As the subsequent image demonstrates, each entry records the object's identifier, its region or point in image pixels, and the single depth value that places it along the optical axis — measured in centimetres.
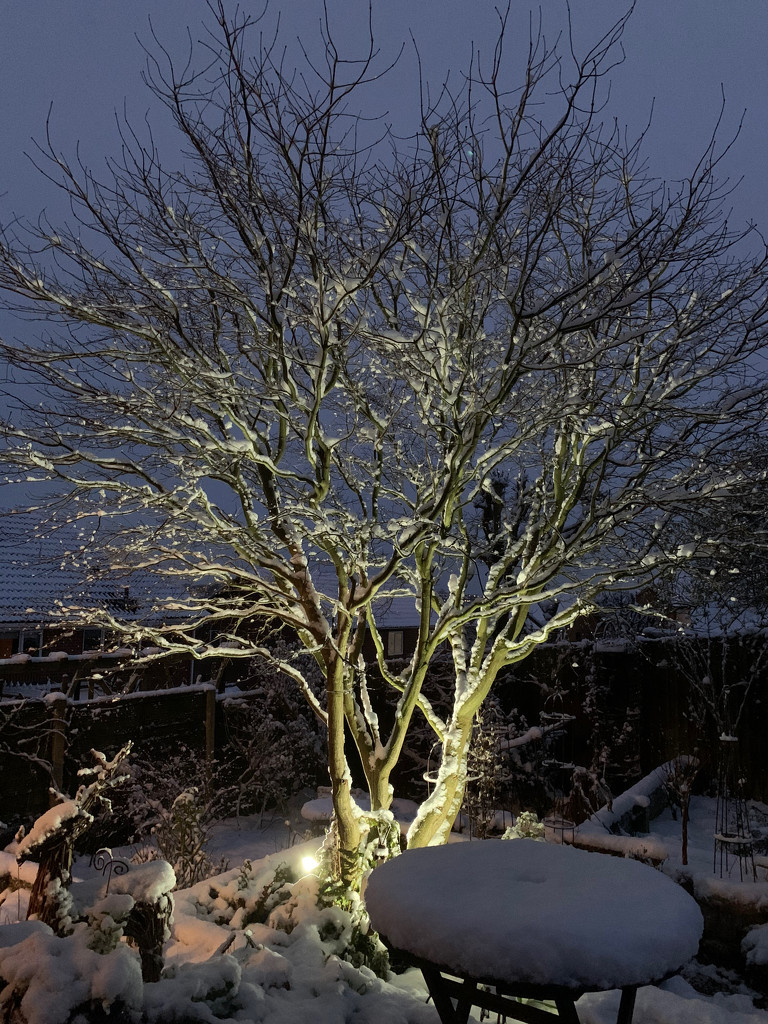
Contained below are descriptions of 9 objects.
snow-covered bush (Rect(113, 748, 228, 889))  634
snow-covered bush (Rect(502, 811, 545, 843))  592
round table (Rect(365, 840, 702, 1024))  196
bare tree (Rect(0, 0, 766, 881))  395
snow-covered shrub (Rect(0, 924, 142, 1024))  240
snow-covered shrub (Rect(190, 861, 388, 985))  452
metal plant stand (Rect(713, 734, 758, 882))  625
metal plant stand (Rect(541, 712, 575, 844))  937
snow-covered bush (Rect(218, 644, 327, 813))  957
